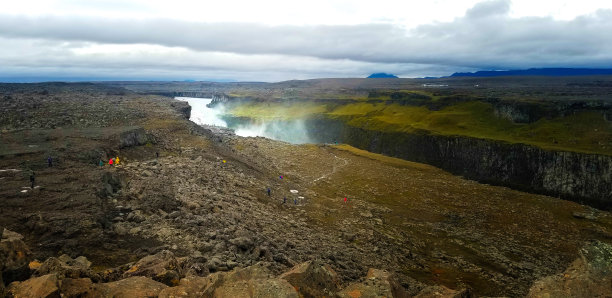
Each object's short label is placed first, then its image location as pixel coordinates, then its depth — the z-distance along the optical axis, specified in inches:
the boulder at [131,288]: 437.1
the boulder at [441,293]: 538.3
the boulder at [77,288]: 407.5
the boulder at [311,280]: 498.9
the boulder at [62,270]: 465.7
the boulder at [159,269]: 511.5
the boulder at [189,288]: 454.2
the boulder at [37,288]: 382.6
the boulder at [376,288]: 510.6
